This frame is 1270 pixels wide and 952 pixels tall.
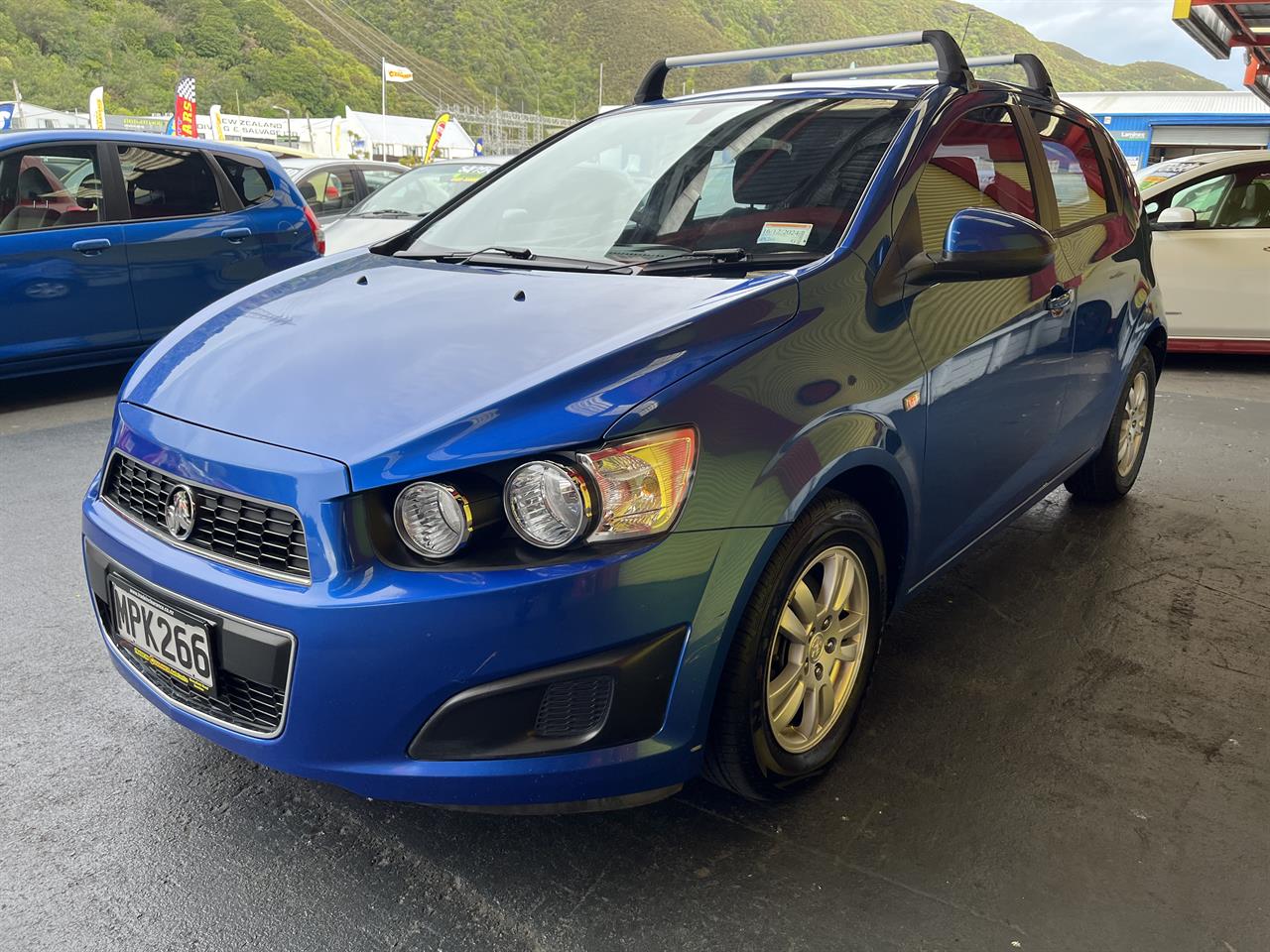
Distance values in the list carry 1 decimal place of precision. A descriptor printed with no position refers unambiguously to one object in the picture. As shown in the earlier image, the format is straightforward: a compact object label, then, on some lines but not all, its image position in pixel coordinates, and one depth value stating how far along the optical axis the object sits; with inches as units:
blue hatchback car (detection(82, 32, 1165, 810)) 69.6
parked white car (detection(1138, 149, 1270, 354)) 287.1
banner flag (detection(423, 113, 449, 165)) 1197.1
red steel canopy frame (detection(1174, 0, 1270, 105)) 562.9
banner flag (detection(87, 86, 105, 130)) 1232.2
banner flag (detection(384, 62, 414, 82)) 2283.5
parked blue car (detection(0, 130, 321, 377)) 219.0
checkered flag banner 1269.7
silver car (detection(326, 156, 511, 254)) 332.0
